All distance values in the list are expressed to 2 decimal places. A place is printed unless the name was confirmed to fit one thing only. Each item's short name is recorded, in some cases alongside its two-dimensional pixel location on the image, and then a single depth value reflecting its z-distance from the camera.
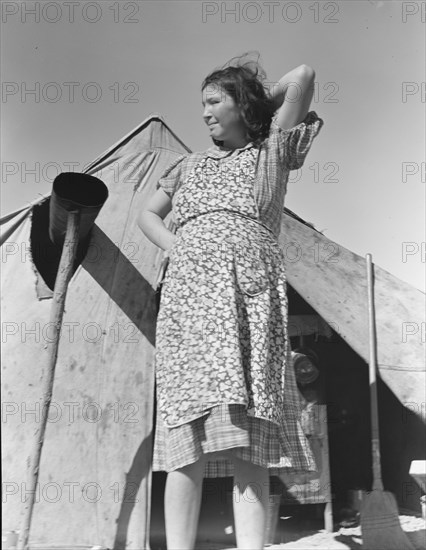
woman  1.72
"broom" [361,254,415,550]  2.60
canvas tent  2.36
